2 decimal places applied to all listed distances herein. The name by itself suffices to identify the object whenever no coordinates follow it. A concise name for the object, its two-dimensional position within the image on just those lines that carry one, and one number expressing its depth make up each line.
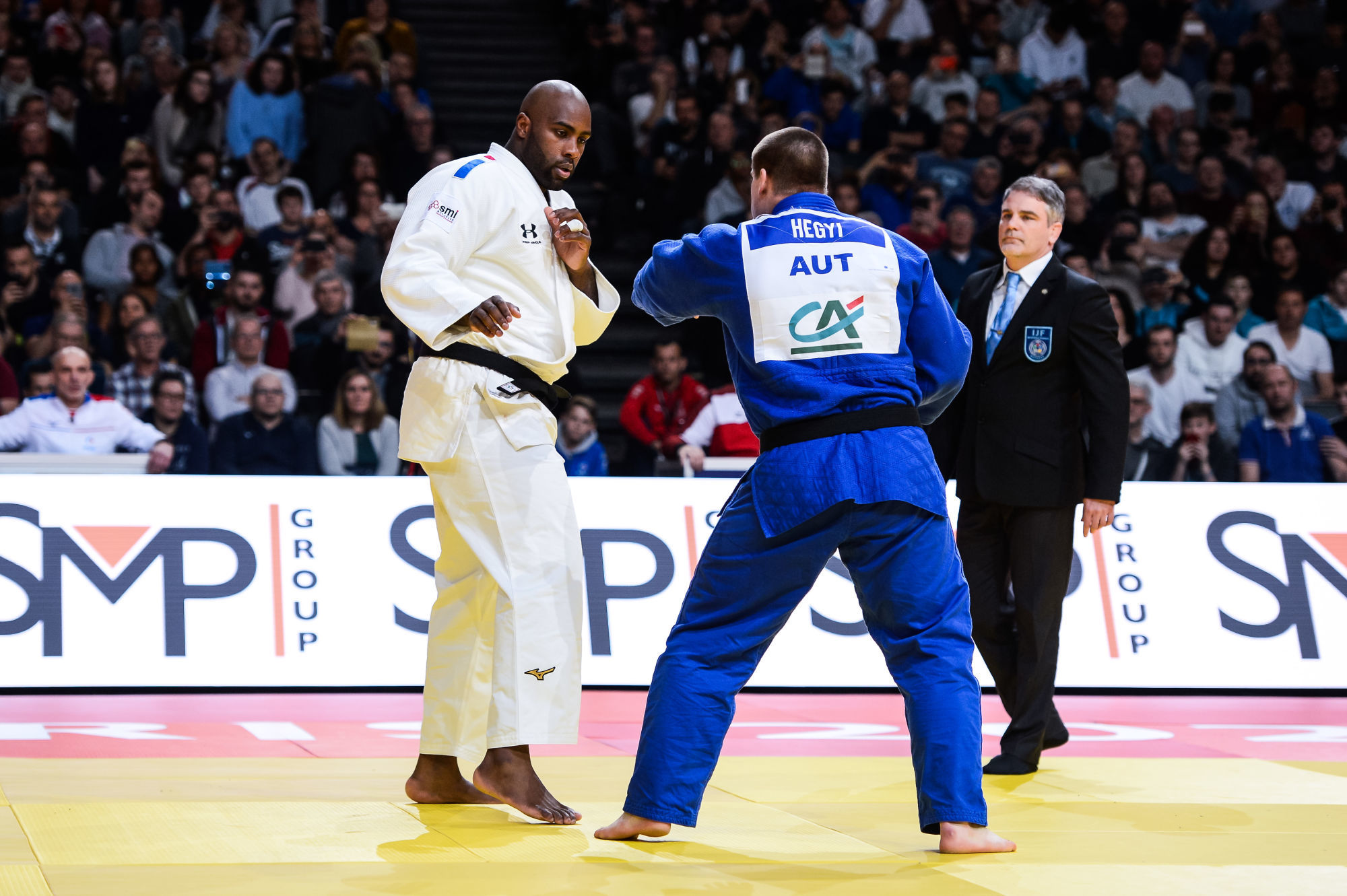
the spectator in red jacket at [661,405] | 19.81
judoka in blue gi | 7.47
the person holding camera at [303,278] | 21.33
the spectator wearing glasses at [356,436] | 18.61
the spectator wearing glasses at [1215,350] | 21.84
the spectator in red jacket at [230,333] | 20.36
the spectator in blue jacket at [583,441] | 18.84
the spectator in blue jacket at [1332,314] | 23.47
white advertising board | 13.57
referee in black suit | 10.37
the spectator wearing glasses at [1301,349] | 22.52
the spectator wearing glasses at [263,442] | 18.20
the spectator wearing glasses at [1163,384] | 21.14
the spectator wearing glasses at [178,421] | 17.92
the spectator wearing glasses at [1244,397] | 20.89
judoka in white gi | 8.26
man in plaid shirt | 19.05
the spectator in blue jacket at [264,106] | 23.66
